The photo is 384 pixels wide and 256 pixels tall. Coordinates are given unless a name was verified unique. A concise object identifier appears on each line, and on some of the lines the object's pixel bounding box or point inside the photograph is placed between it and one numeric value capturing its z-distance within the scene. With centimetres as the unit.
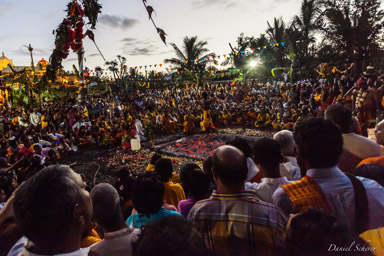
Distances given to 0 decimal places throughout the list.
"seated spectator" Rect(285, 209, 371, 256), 113
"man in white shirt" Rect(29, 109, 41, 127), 1373
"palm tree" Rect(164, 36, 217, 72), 2552
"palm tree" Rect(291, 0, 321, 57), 2320
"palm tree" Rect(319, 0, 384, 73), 1755
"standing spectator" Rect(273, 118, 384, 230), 148
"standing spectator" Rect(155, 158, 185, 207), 311
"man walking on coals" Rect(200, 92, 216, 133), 1198
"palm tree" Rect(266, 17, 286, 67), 2656
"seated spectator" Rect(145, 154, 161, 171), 430
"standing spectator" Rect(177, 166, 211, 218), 239
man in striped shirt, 146
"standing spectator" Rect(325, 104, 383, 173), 245
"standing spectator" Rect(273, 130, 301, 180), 267
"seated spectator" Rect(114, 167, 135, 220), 317
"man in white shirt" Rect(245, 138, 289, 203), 208
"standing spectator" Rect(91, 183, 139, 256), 170
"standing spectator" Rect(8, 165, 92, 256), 120
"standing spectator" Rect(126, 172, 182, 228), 204
